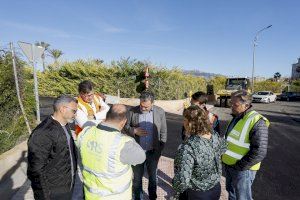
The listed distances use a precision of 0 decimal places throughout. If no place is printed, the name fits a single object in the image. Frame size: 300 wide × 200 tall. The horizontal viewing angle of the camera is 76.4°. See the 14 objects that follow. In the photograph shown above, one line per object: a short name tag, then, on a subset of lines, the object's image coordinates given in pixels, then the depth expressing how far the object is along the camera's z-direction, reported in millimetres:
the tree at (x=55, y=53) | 34447
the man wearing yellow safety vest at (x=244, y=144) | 2169
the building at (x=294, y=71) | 51876
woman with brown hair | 1745
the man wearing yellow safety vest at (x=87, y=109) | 2531
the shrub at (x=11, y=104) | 4094
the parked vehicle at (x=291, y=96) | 24157
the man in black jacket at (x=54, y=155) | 1804
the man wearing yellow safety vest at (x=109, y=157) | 1627
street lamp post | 20180
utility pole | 4416
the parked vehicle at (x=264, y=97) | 20438
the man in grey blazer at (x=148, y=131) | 2815
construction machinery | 15828
